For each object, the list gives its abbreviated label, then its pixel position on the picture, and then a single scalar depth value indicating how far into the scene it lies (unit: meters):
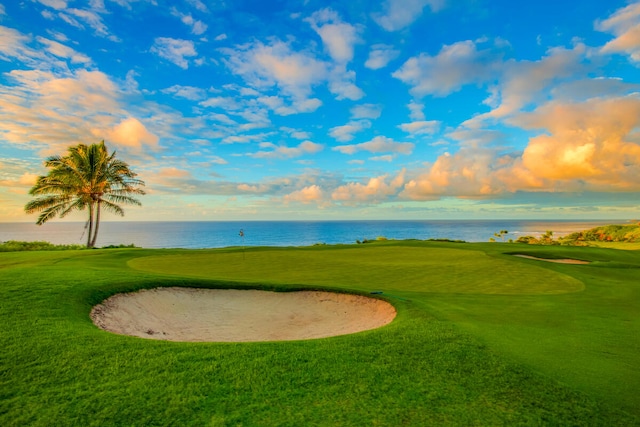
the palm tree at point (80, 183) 28.53
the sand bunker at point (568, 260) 19.22
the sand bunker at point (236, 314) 8.37
